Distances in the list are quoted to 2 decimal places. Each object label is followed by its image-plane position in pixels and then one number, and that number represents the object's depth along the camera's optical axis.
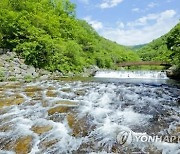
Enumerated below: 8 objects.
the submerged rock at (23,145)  3.08
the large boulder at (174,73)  14.25
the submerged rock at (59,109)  4.45
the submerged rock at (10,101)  5.14
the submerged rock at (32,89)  6.89
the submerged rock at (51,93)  5.96
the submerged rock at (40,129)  3.57
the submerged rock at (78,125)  3.54
